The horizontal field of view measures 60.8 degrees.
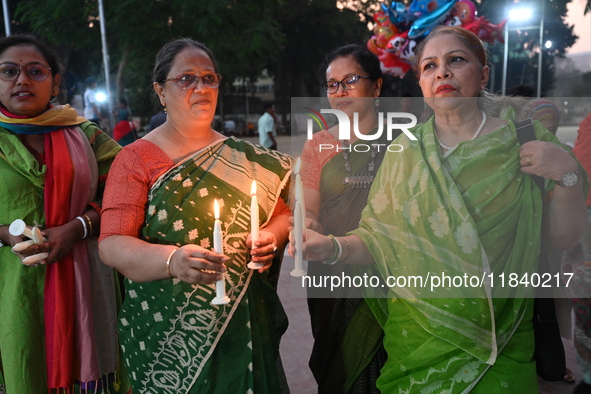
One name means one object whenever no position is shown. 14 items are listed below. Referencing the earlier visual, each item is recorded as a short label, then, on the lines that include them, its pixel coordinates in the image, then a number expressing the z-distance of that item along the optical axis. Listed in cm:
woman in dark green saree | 193
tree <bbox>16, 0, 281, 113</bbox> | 1209
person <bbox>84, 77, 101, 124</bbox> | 1115
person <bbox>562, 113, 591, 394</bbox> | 284
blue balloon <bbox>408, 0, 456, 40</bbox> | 491
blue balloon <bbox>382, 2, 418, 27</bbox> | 532
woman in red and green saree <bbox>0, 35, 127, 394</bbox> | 235
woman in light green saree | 167
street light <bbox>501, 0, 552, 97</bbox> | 852
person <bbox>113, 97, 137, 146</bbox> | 795
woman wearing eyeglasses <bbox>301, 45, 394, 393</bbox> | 229
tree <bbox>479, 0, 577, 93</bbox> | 1029
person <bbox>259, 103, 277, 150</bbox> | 992
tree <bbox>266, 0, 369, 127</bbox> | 2912
